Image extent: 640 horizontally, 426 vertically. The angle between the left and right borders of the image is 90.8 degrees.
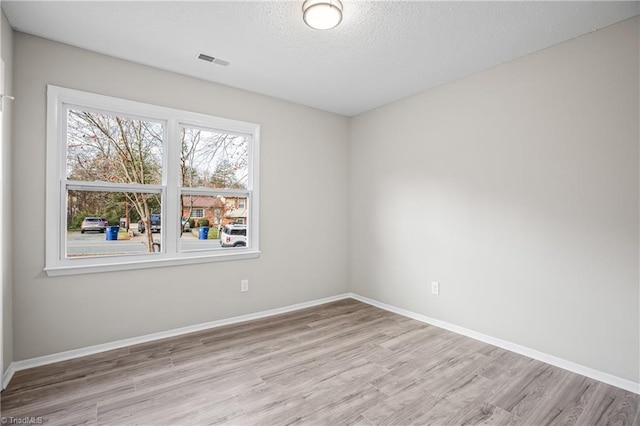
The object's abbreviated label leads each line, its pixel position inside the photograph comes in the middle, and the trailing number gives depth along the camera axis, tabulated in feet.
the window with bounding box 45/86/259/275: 8.68
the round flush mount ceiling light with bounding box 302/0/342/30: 6.61
